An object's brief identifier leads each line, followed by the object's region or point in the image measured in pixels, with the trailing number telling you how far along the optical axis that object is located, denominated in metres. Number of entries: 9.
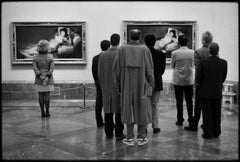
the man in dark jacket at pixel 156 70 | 6.63
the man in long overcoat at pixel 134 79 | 5.92
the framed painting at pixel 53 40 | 11.30
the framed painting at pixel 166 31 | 11.29
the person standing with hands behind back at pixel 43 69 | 8.68
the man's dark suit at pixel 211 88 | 6.38
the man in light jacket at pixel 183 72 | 7.32
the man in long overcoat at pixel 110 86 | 6.38
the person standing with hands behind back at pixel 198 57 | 6.98
